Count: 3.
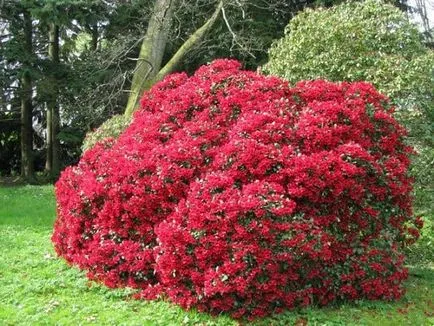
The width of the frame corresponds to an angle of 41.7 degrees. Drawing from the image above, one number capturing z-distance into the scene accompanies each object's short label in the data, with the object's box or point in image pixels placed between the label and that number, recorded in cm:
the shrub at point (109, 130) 1125
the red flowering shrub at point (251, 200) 494
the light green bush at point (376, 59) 766
